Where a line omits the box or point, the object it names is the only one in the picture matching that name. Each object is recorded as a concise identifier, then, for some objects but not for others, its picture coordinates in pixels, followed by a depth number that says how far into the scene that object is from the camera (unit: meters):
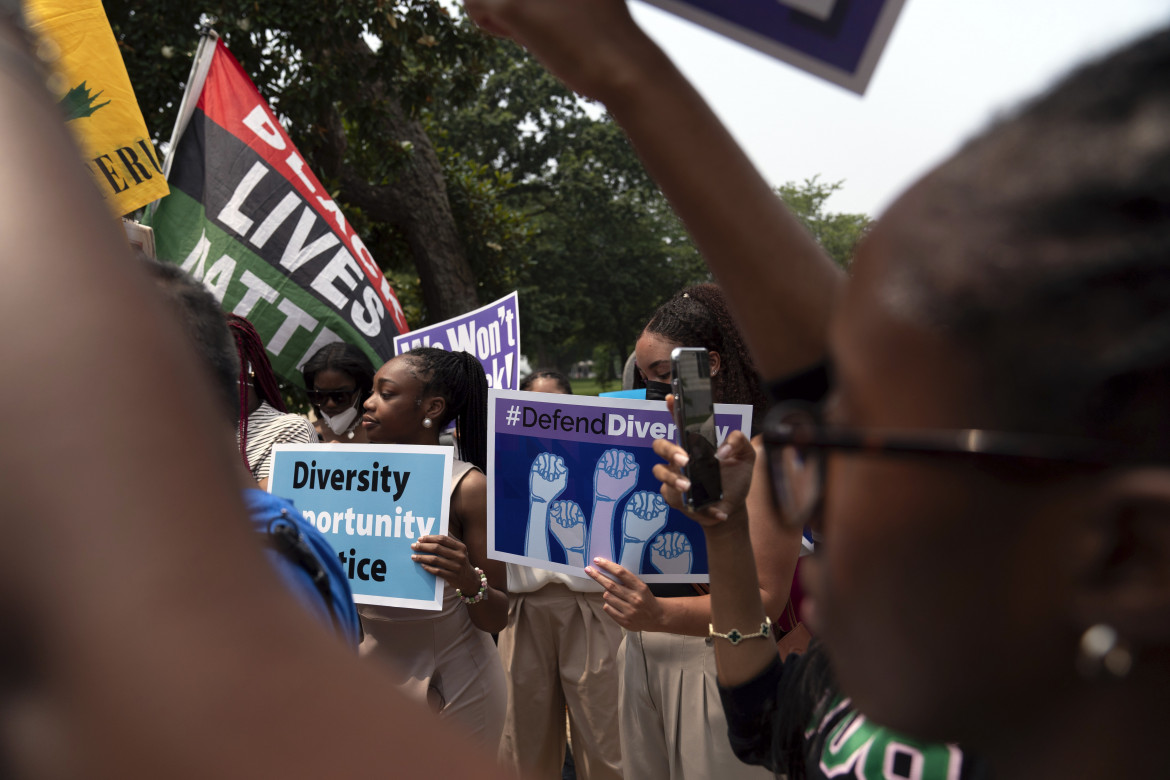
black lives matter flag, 5.09
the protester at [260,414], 3.68
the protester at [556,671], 3.88
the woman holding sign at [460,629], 3.07
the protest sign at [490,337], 5.46
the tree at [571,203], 26.89
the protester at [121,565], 0.33
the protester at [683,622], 2.39
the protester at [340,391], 4.98
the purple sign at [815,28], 0.83
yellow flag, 3.74
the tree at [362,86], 7.62
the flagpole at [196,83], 5.29
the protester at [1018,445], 0.62
